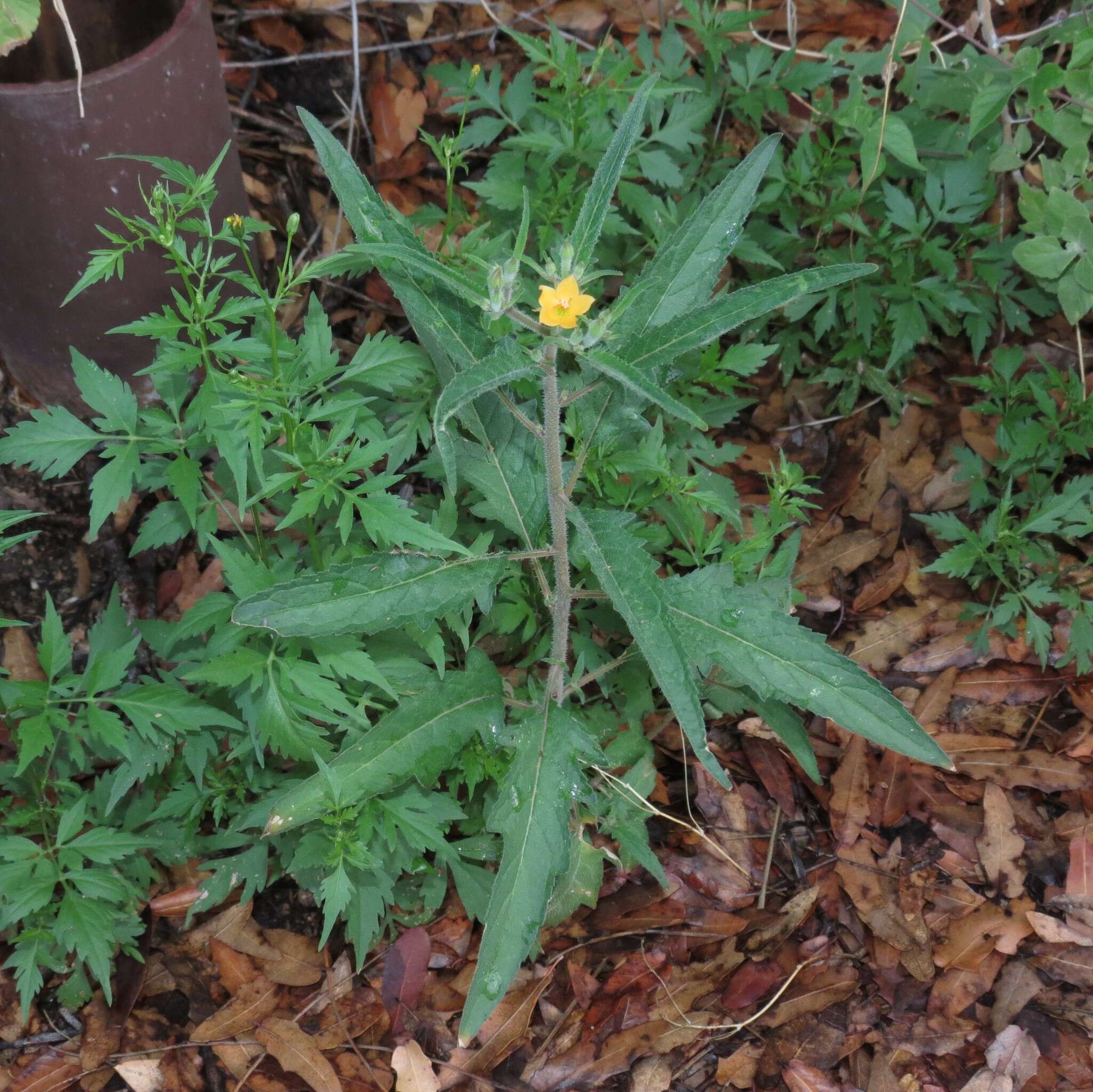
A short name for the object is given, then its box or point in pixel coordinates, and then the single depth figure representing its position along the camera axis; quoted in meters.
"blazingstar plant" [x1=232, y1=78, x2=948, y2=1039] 1.67
